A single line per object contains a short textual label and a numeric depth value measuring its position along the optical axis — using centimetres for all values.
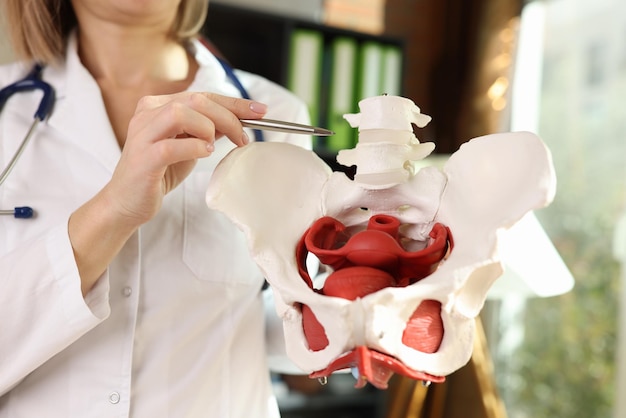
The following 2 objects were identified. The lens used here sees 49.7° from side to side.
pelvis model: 57
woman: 76
